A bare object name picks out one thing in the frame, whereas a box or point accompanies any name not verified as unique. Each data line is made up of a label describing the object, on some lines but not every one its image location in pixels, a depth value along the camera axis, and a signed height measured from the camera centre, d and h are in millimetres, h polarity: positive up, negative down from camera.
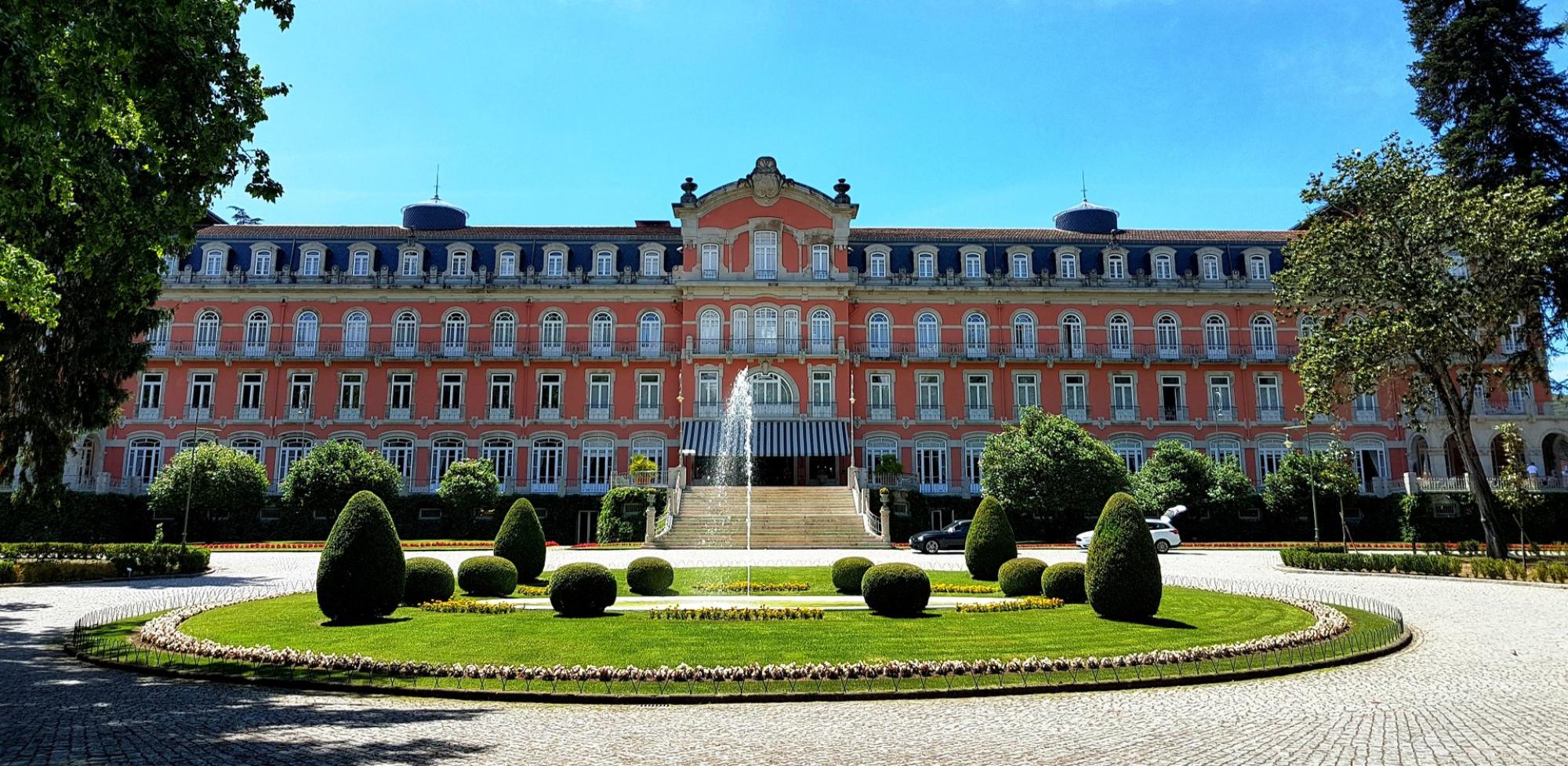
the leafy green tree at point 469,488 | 35938 +488
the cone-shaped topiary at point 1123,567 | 13453 -1053
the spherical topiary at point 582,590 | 14086 -1390
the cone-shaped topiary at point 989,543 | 20016 -1016
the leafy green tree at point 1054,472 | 33594 +848
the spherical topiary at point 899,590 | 14164 -1435
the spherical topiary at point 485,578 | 17281 -1444
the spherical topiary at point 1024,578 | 16938 -1512
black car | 30109 -1431
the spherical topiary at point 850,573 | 17328 -1433
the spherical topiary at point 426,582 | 15859 -1394
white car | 31062 -1409
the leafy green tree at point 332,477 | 34781 +902
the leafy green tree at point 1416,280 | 22922 +5491
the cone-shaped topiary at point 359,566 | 13453 -949
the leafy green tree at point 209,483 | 34156 +728
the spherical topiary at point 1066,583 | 15930 -1521
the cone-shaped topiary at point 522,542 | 19422 -877
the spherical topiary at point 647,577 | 17391 -1472
